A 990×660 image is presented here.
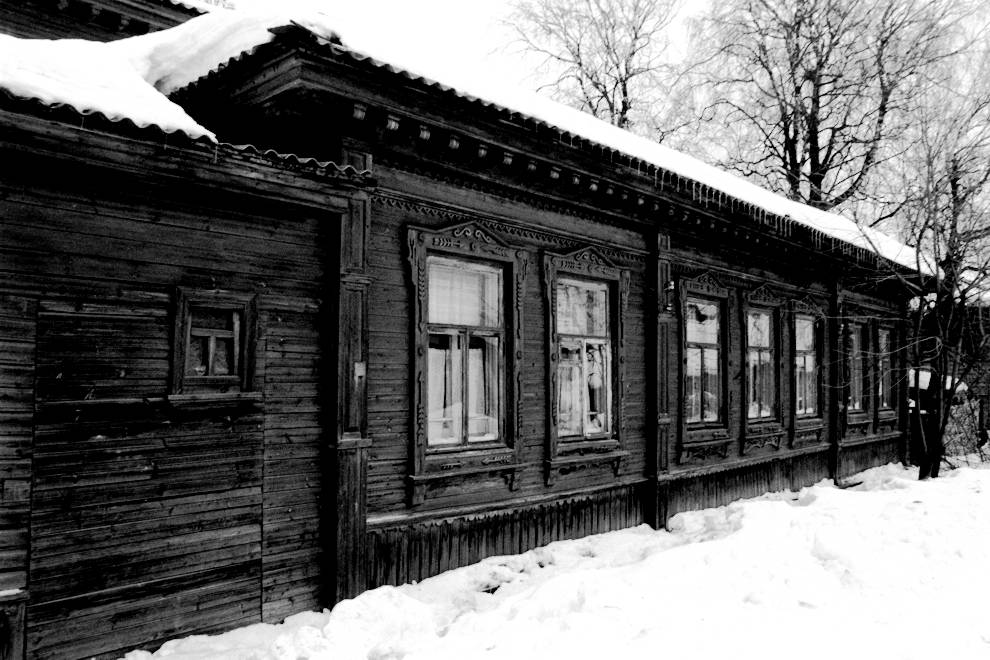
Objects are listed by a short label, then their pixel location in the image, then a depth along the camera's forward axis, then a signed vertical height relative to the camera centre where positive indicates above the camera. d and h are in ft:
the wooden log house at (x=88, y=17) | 23.98 +12.15
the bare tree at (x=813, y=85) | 58.95 +25.14
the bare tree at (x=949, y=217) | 34.83 +7.53
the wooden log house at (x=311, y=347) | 13.51 +0.46
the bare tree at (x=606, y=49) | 70.28 +31.38
